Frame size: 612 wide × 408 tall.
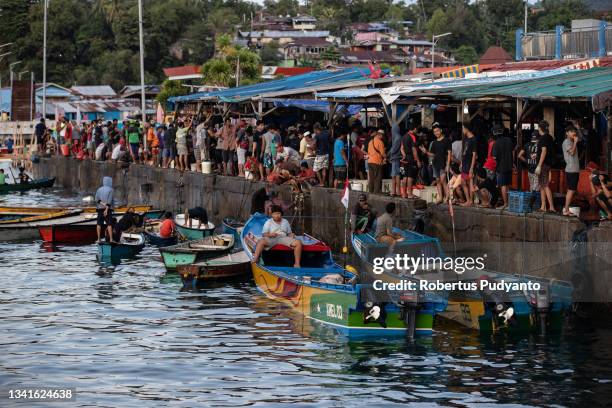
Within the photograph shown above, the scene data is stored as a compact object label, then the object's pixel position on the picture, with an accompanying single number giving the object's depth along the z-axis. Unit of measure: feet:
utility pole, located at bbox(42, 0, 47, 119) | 233.27
